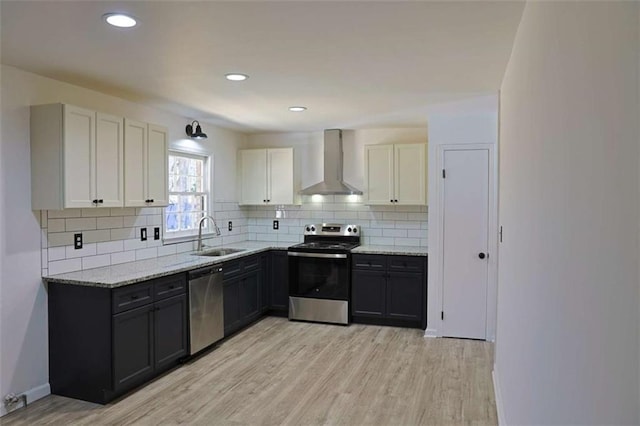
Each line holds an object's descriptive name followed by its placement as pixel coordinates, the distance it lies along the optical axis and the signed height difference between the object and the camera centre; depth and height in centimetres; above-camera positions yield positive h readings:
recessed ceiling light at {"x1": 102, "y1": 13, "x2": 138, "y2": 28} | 225 +94
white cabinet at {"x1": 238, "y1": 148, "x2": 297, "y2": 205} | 591 +38
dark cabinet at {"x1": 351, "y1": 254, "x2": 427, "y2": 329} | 504 -94
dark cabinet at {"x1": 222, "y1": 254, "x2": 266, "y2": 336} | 477 -95
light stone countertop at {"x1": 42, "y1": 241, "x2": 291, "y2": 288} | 329 -52
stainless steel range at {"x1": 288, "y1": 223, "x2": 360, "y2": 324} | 529 -90
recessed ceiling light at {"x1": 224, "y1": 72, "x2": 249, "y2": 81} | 326 +94
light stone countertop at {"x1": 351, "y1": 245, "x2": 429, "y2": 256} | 503 -50
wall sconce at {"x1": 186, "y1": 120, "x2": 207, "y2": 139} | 496 +81
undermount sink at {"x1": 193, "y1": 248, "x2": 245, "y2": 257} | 504 -52
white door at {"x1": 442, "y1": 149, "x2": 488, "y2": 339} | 468 -36
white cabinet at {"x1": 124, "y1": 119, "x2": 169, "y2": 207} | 380 +36
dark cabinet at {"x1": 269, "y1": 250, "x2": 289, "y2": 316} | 564 -94
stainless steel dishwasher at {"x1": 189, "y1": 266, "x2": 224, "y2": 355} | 412 -96
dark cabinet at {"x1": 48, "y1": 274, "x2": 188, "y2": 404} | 326 -98
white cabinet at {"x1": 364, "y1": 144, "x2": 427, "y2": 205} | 526 +38
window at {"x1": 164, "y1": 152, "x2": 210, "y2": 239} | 493 +14
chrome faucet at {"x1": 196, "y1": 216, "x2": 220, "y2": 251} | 511 -25
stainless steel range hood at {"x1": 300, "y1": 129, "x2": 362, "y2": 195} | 575 +51
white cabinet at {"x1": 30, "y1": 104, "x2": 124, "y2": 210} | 322 +35
